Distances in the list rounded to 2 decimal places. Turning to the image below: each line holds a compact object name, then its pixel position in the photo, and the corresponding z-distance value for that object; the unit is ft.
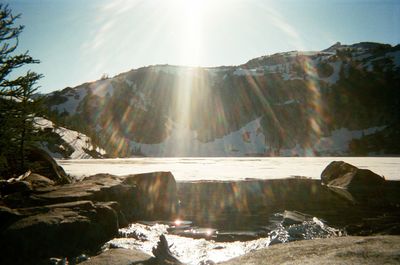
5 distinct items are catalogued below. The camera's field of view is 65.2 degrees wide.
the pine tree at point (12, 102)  41.50
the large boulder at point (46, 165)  61.41
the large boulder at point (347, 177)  88.14
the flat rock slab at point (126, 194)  38.22
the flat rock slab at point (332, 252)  15.70
